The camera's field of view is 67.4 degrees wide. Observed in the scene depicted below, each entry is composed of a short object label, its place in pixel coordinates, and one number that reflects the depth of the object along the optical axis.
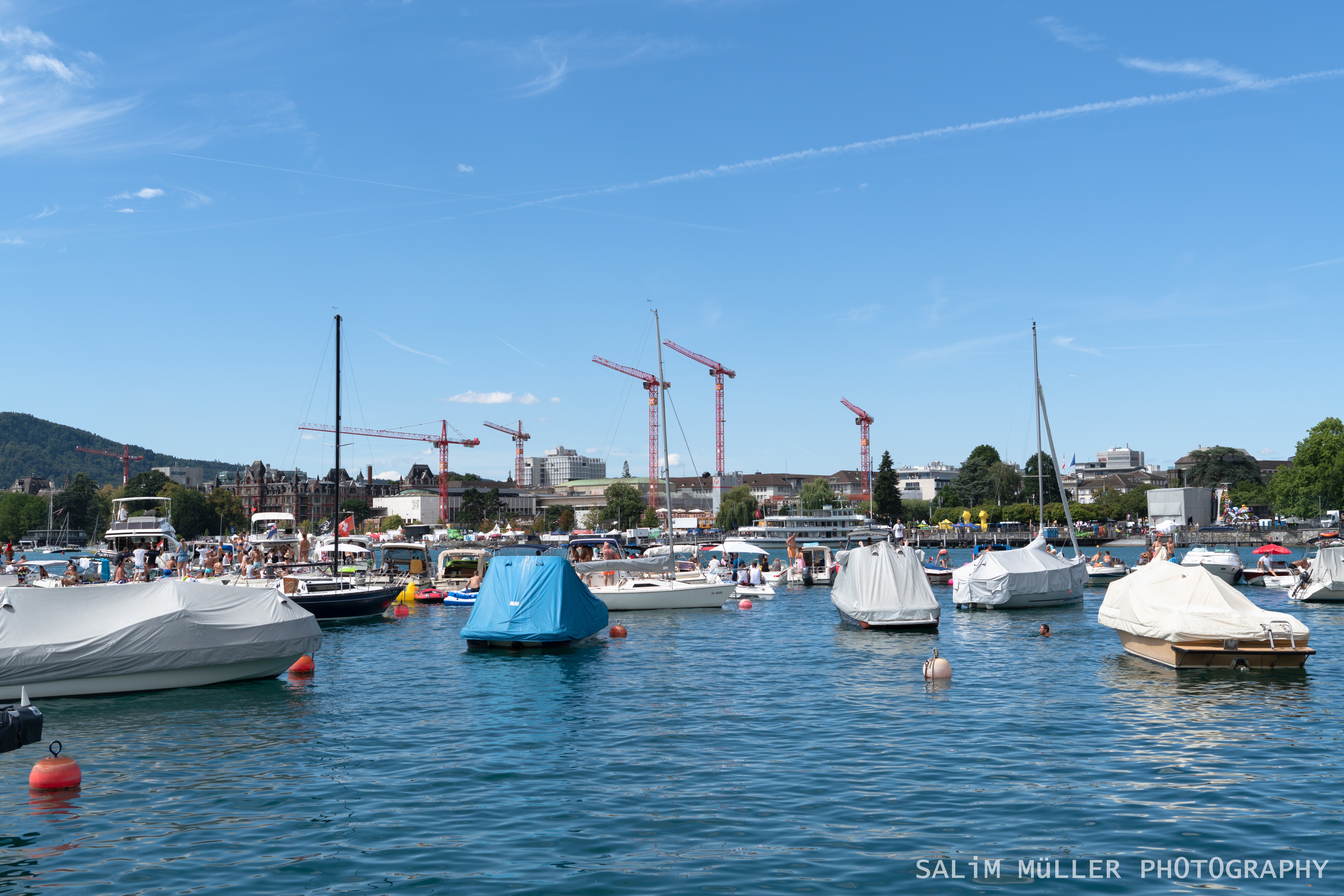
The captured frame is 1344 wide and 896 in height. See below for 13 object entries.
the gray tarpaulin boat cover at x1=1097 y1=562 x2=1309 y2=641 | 28.03
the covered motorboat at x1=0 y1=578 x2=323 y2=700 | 24.05
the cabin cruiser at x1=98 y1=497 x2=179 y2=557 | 76.81
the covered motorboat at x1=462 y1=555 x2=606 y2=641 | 35.34
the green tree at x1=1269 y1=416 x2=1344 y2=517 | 149.38
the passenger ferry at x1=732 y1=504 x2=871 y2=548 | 157.62
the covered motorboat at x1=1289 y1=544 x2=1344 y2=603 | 53.62
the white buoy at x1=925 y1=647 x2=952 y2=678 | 27.45
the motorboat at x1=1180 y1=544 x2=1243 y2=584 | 62.62
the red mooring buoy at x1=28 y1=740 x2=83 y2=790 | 15.96
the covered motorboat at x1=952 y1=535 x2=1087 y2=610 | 51.22
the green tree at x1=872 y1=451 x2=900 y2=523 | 199.00
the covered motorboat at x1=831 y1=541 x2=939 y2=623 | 39.91
